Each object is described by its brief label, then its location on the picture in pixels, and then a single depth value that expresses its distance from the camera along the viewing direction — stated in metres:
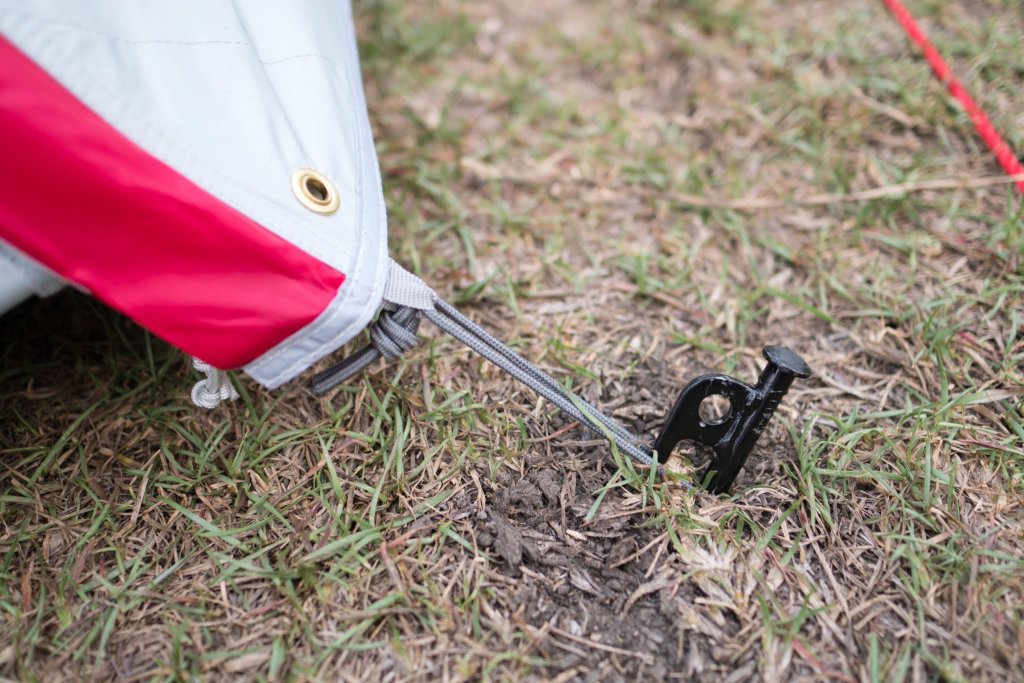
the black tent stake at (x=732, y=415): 0.43
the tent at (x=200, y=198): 0.38
